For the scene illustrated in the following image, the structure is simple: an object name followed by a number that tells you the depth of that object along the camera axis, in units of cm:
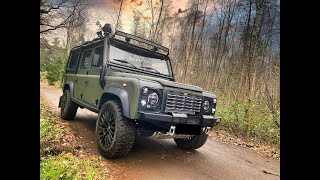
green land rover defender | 313
